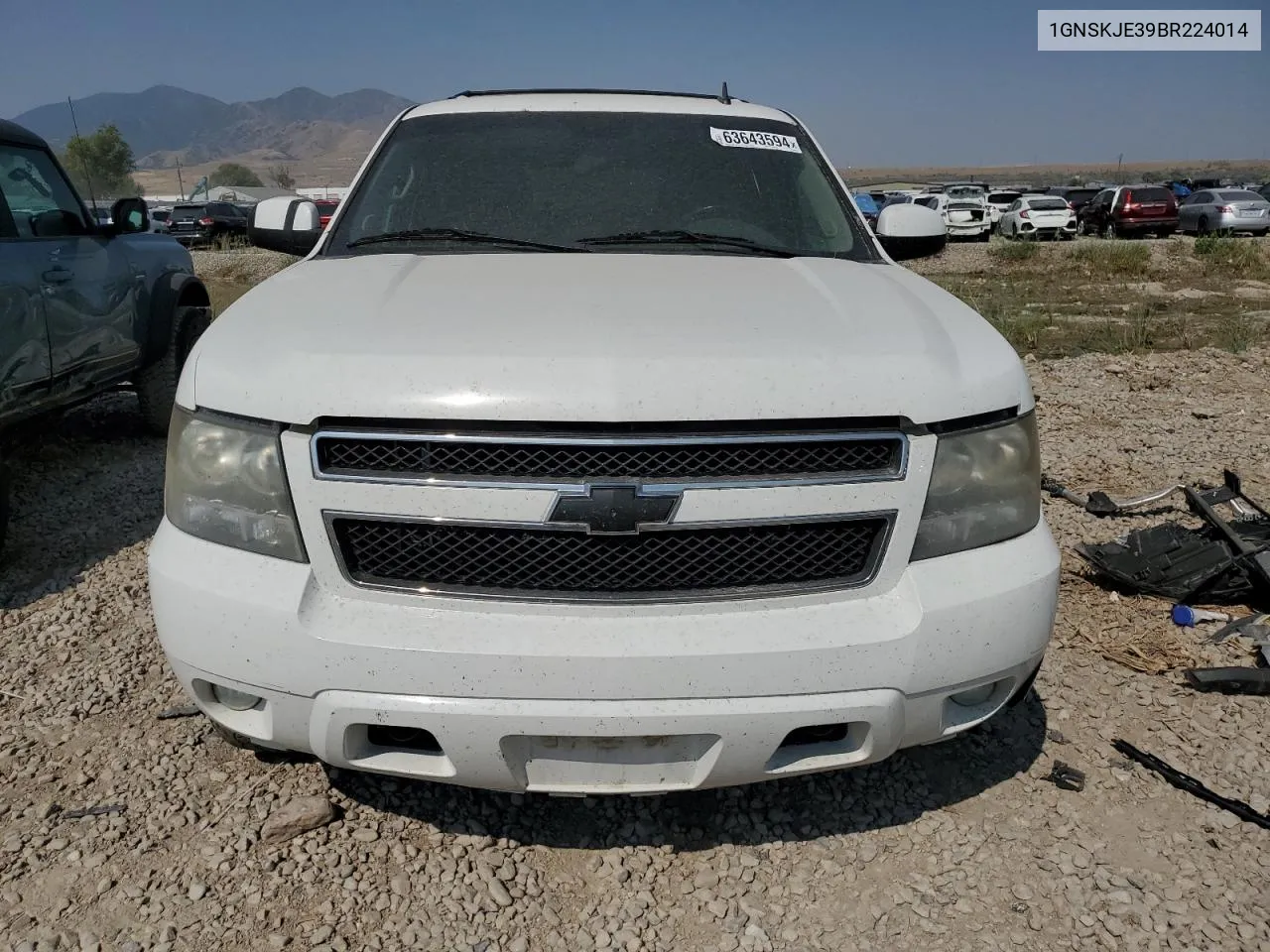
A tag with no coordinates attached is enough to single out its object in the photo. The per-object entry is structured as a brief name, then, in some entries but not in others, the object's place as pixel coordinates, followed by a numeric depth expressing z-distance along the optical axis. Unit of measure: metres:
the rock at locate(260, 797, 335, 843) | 2.41
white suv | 1.92
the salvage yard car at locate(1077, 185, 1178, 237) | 27.05
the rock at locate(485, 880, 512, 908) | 2.23
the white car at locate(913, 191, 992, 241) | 27.83
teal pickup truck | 4.47
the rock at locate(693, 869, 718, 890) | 2.30
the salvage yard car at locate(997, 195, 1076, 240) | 27.08
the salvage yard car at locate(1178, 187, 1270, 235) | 26.27
